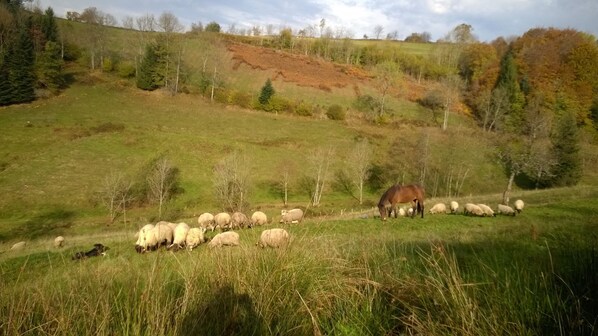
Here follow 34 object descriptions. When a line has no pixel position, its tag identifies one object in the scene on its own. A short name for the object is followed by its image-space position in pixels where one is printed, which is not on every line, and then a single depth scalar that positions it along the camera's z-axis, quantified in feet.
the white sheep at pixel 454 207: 79.46
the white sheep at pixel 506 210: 70.80
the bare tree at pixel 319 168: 145.23
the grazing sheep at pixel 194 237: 56.85
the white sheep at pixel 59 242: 68.84
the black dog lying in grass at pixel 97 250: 50.85
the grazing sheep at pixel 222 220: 79.07
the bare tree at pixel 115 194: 114.62
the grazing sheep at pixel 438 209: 78.53
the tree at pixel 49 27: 246.06
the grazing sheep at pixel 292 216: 81.59
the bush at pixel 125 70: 242.99
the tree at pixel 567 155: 154.20
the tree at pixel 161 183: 123.13
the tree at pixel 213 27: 387.51
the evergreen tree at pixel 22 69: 179.22
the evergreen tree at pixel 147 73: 229.45
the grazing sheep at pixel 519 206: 73.98
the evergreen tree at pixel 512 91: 239.09
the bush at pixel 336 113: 232.65
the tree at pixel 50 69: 197.57
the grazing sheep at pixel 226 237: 49.85
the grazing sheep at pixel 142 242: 52.46
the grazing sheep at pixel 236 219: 73.61
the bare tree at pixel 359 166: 147.95
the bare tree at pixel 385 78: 258.53
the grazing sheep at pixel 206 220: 80.75
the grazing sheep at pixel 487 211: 71.42
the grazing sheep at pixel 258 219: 80.40
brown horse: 67.56
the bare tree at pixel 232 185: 120.06
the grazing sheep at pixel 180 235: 57.83
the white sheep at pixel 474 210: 72.13
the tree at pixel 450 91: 240.94
